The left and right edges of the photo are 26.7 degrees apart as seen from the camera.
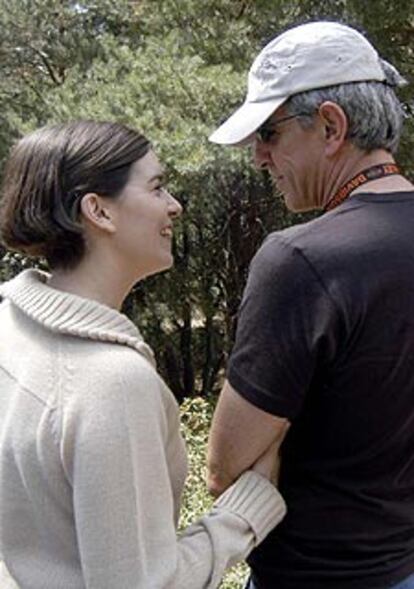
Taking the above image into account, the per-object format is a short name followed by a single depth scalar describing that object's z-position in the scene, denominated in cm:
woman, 123
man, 136
